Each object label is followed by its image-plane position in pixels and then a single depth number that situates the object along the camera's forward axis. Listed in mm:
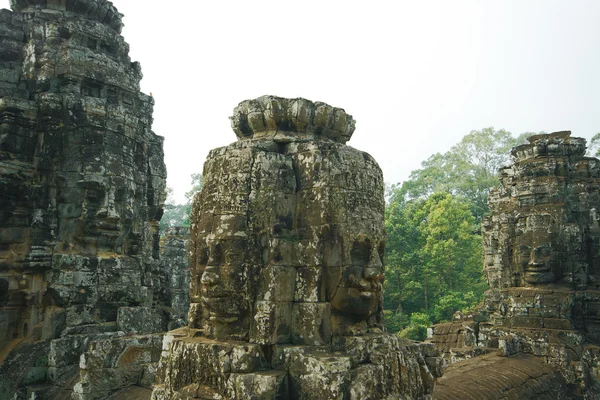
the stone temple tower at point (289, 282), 3465
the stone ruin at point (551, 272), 7617
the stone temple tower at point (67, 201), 5840
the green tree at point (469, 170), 31789
